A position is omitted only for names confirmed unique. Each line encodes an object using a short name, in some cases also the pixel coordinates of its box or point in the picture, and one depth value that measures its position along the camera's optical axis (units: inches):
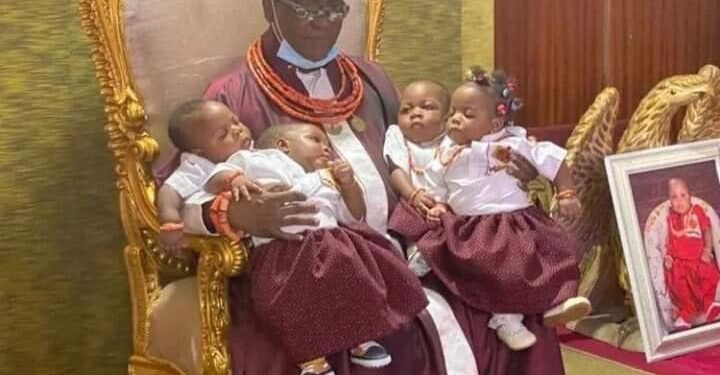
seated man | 88.1
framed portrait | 120.0
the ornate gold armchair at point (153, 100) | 92.0
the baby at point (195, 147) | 85.5
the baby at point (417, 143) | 96.2
